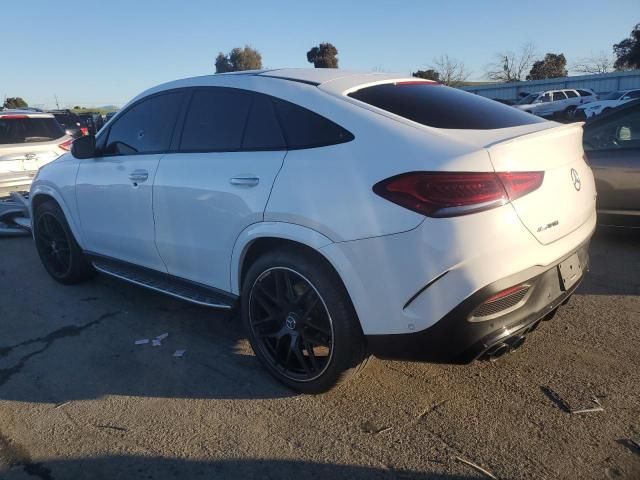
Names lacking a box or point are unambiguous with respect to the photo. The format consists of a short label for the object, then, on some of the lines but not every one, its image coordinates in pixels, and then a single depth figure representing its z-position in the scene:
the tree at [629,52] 55.03
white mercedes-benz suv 2.48
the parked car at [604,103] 26.86
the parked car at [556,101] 32.59
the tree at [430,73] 52.70
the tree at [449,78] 60.97
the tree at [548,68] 66.38
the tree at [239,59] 66.28
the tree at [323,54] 58.84
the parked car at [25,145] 8.04
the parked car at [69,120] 21.95
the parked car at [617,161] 5.23
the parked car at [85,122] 19.94
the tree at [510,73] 66.88
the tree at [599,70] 64.69
